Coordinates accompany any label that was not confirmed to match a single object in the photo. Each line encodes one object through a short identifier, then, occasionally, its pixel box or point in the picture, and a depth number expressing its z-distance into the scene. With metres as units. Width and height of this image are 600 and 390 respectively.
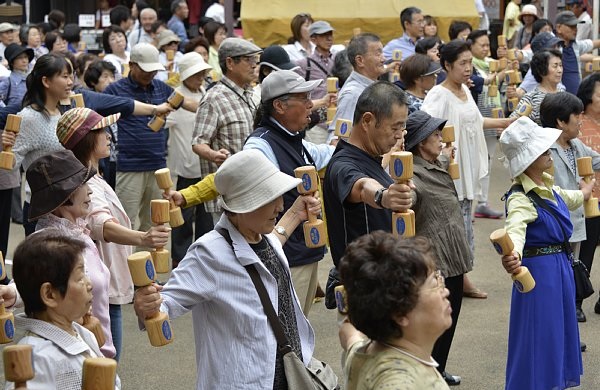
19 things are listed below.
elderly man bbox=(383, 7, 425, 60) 12.88
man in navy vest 5.49
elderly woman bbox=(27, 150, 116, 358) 4.46
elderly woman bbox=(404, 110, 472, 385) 5.66
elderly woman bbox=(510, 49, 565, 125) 8.77
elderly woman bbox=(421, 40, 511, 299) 8.17
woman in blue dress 5.52
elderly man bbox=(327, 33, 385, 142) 7.98
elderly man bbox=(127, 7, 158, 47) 16.03
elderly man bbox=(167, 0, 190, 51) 18.16
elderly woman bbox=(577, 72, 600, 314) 7.99
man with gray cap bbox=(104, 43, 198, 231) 8.41
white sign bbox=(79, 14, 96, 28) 17.84
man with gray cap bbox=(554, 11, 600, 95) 13.22
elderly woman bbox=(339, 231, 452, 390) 2.89
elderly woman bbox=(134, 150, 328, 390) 3.81
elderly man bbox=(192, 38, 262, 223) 7.33
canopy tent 15.37
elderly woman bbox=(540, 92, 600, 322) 6.82
